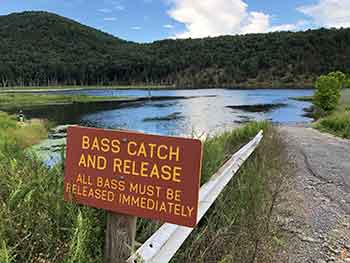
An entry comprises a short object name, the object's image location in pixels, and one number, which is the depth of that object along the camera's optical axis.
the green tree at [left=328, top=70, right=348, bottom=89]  53.16
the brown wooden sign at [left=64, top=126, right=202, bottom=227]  1.69
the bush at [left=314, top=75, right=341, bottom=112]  29.88
